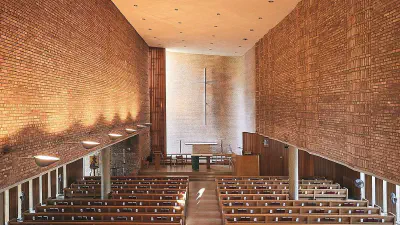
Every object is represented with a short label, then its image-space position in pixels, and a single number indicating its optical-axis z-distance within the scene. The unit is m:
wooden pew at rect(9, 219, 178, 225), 7.99
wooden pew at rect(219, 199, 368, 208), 10.49
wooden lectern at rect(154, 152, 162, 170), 19.25
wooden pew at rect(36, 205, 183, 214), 9.50
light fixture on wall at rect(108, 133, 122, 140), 10.14
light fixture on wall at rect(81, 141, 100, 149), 7.81
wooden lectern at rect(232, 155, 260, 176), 17.42
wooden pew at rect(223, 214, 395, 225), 8.77
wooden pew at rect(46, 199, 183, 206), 10.33
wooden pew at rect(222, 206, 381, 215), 9.59
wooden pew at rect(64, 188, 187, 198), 12.32
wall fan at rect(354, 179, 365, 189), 13.72
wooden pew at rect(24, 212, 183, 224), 8.76
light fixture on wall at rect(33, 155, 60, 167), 5.36
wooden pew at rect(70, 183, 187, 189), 13.12
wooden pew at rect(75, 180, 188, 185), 13.87
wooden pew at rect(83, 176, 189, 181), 14.84
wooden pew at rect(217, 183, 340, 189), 13.12
